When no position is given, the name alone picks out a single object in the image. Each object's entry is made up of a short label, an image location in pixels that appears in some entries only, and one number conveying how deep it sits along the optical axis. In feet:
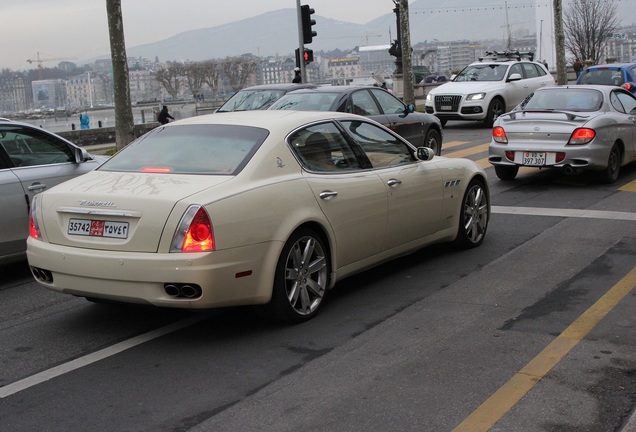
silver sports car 41.60
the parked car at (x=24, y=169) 26.99
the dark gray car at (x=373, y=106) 48.98
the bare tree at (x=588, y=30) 198.08
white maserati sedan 19.06
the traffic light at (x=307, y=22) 96.12
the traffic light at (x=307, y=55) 99.09
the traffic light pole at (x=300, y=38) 95.91
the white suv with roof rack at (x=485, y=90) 78.43
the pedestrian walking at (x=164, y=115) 105.50
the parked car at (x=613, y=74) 80.12
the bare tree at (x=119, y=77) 64.28
